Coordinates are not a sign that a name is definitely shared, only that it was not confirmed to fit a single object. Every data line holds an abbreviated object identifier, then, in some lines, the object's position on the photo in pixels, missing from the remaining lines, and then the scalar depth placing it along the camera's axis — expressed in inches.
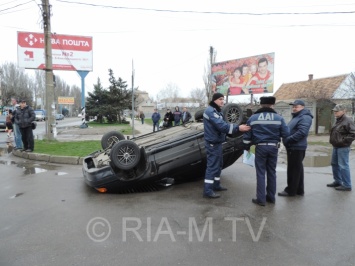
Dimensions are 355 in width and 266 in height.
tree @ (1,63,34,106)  2060.8
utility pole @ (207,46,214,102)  1044.8
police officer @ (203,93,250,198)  179.8
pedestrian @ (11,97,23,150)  403.2
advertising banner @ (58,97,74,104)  3034.7
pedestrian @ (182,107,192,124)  561.0
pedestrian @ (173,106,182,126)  616.9
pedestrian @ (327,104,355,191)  207.9
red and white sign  850.1
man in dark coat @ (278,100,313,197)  186.2
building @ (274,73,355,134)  652.1
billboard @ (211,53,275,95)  821.2
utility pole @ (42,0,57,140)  458.3
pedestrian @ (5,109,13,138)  483.1
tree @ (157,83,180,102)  3454.7
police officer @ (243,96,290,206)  173.9
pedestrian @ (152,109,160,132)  696.4
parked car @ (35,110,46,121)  1815.9
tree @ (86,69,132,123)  1190.3
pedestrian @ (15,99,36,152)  356.2
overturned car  188.9
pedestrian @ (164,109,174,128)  592.1
